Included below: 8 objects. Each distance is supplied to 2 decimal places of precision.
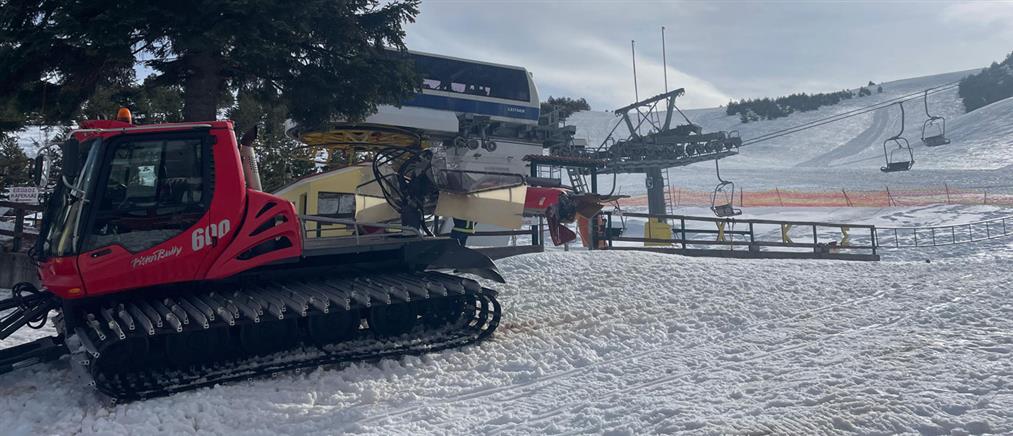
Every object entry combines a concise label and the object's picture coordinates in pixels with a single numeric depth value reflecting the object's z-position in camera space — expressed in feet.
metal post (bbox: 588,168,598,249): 49.23
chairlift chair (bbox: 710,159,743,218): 84.23
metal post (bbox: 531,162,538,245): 49.34
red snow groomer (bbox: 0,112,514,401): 19.69
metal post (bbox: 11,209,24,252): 40.65
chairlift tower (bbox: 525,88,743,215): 100.83
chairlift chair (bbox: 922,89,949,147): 79.02
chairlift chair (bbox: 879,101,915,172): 78.47
